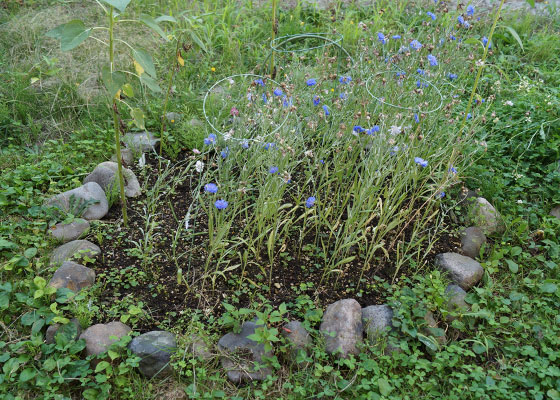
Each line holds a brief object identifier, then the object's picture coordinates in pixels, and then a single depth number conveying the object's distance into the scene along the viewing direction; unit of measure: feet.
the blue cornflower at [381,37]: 11.48
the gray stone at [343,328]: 7.91
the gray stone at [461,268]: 9.14
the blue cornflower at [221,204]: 8.29
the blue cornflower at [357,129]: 9.57
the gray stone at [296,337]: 7.81
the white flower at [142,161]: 10.12
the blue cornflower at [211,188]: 8.29
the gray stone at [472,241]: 9.87
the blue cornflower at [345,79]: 11.06
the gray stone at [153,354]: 7.54
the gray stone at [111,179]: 10.49
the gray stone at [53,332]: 7.75
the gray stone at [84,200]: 9.82
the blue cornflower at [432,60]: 10.93
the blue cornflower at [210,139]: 9.70
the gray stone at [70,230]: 9.45
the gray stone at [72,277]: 8.35
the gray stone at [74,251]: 8.90
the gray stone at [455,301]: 8.49
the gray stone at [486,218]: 10.27
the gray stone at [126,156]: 11.37
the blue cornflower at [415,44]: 11.51
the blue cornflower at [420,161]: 8.94
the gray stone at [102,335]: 7.61
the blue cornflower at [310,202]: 8.88
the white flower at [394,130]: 8.71
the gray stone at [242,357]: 7.58
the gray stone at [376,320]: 8.11
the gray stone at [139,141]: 11.44
